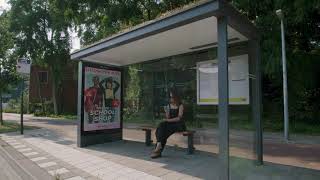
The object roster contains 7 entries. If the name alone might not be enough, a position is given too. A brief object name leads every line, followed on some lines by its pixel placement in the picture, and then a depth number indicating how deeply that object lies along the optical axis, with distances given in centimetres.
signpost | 966
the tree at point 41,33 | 2043
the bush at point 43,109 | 2398
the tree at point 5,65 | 1323
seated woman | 533
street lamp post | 814
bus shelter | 350
